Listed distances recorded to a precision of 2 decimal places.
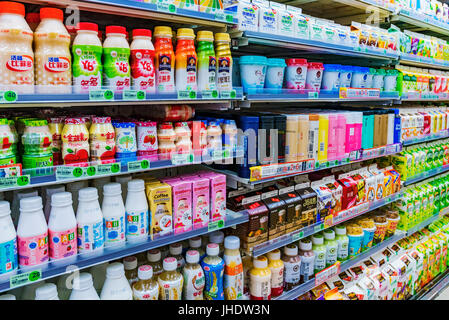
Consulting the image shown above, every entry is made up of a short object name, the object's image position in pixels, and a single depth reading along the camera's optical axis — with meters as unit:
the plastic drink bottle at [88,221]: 1.53
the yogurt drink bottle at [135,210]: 1.67
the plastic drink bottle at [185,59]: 1.74
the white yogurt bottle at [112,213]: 1.60
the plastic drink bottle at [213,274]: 1.95
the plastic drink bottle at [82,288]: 1.54
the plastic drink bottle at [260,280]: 2.16
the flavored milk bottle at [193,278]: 1.90
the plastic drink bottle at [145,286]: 1.72
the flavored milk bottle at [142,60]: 1.61
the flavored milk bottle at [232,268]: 2.04
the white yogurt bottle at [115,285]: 1.60
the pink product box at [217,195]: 1.95
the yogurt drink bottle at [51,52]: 1.38
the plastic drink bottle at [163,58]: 1.68
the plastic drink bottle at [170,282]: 1.79
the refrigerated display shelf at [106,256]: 1.40
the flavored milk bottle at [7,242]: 1.35
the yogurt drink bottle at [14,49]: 1.29
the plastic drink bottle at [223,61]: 1.86
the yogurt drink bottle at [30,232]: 1.40
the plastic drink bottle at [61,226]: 1.46
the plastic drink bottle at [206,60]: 1.80
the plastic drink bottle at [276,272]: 2.27
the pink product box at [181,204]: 1.81
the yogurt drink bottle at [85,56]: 1.46
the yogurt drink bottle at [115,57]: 1.54
